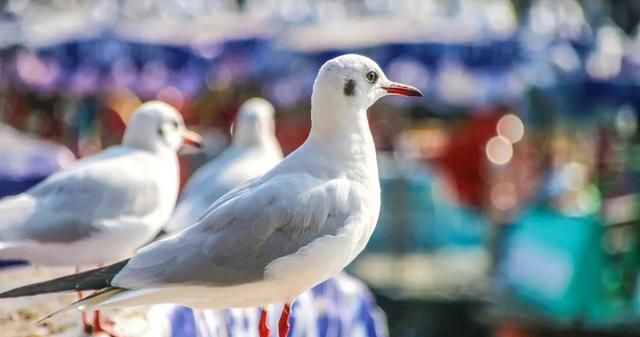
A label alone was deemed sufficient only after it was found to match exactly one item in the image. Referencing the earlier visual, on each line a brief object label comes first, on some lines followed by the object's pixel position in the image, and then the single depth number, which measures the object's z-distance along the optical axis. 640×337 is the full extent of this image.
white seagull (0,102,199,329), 9.76
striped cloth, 8.92
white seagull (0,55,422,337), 7.39
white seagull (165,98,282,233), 11.95
